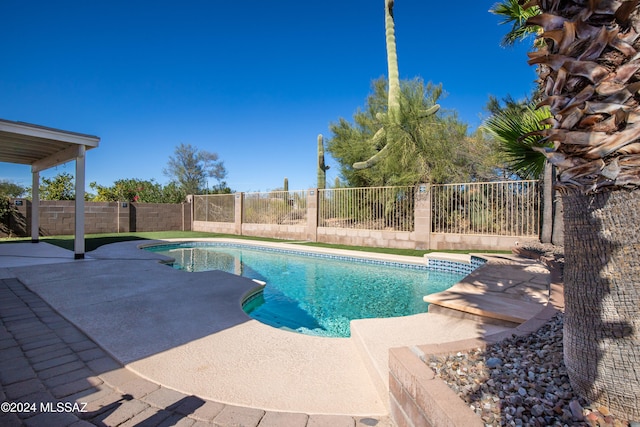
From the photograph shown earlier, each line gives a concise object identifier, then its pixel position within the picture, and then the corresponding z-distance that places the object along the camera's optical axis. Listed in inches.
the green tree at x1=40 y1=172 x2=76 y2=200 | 749.3
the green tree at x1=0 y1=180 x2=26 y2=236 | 484.7
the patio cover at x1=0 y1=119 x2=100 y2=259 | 260.5
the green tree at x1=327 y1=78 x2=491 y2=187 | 408.5
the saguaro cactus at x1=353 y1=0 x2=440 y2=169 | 440.8
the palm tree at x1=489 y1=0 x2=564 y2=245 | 247.6
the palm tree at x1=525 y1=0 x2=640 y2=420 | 50.3
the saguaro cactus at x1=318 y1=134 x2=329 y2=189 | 643.1
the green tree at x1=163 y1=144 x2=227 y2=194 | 1346.0
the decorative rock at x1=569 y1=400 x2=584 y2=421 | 52.9
